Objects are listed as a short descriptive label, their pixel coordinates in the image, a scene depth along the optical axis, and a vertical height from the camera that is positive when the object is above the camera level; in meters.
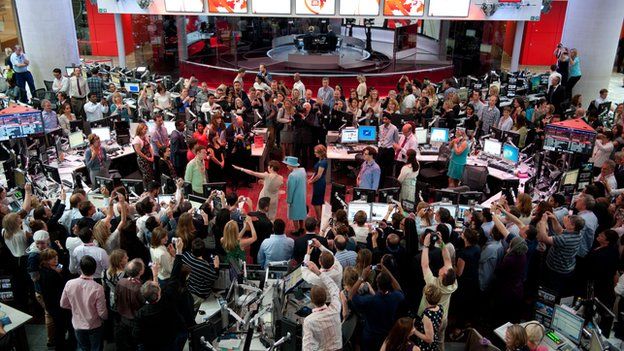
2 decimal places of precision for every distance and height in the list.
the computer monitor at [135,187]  8.51 -3.01
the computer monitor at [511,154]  10.12 -2.95
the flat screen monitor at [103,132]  10.91 -2.87
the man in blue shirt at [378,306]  5.38 -2.97
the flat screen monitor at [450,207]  8.20 -3.12
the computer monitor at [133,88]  14.02 -2.63
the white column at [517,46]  17.20 -1.90
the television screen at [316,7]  16.58 -0.80
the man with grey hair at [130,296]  5.39 -2.89
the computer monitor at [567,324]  5.46 -3.19
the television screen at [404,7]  16.41 -0.77
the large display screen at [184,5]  16.73 -0.82
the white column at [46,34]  16.09 -1.65
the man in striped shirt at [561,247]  6.72 -3.01
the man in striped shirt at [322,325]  4.97 -2.90
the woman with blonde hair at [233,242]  6.30 -2.86
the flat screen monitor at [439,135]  11.16 -2.91
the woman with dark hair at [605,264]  6.52 -3.11
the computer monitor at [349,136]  11.34 -2.99
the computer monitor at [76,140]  10.50 -2.92
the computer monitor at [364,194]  8.39 -3.06
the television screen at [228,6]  16.66 -0.81
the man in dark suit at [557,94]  13.84 -2.63
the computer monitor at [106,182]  8.46 -2.94
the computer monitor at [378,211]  8.20 -3.22
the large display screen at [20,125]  9.66 -2.47
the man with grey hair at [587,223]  7.16 -2.90
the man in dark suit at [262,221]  7.27 -2.97
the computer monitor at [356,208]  8.19 -3.17
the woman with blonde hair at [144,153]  9.62 -2.88
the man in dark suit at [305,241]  6.55 -2.89
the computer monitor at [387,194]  8.43 -3.05
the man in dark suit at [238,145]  10.65 -3.01
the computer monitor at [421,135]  11.26 -2.94
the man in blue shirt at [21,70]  15.32 -2.47
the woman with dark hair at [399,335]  4.73 -2.83
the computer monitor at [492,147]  10.48 -2.94
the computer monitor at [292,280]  5.89 -2.99
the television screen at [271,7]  16.61 -0.82
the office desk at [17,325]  5.90 -3.46
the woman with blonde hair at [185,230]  6.45 -2.74
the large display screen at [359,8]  16.52 -0.81
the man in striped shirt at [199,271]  5.88 -2.92
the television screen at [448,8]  16.38 -0.77
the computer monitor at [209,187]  8.35 -2.95
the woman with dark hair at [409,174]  8.88 -2.90
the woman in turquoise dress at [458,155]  9.77 -2.90
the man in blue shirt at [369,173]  8.98 -2.94
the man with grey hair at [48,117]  10.53 -2.55
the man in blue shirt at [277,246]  6.50 -2.93
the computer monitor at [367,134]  11.33 -2.95
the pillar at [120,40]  17.98 -1.95
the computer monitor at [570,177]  8.58 -2.83
